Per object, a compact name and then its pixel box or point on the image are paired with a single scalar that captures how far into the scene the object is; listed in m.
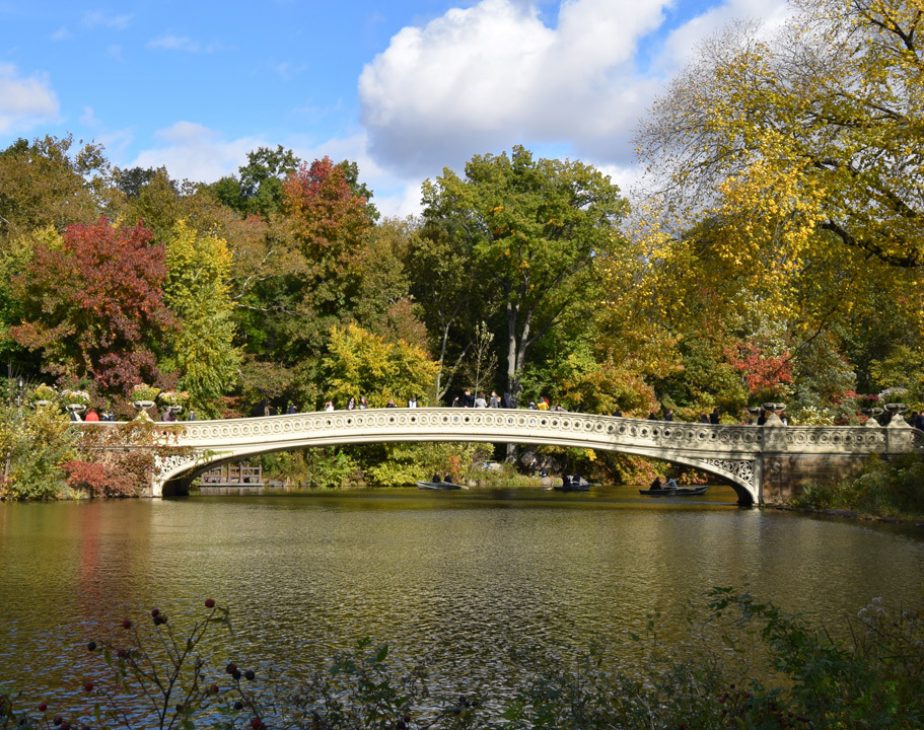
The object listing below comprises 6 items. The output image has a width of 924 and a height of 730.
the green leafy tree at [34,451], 29.11
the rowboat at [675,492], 38.47
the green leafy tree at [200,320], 38.62
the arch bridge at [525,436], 31.52
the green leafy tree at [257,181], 57.00
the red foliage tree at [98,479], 30.64
